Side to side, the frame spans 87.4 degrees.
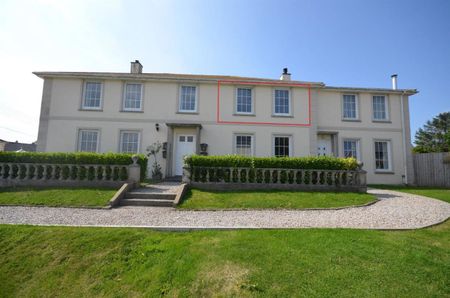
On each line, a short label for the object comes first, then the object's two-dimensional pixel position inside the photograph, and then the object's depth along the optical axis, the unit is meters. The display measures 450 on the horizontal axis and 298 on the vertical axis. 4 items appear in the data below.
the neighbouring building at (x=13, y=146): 27.69
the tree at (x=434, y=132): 47.78
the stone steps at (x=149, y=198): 7.78
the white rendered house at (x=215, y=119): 14.06
